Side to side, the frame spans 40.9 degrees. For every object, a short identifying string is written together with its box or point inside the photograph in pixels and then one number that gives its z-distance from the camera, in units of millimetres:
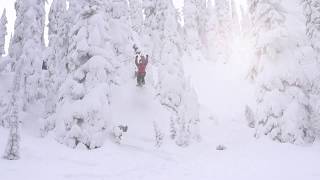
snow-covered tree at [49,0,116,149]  18734
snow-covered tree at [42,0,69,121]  29828
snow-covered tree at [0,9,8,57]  44812
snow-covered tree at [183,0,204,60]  69125
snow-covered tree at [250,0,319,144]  21344
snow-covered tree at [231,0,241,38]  100488
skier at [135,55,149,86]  27812
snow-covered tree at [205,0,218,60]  75438
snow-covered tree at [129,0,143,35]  59659
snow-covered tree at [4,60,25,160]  14109
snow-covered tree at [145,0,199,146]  28172
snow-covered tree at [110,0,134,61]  22203
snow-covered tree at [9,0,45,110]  33375
